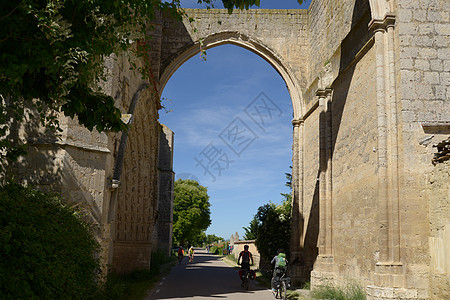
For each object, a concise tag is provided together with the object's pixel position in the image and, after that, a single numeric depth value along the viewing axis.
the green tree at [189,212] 46.84
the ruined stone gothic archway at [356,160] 8.25
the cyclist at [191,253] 29.73
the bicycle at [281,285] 11.17
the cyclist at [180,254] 26.85
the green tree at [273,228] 17.70
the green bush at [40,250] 4.56
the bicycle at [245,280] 13.22
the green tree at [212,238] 116.19
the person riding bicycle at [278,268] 11.37
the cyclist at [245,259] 13.66
